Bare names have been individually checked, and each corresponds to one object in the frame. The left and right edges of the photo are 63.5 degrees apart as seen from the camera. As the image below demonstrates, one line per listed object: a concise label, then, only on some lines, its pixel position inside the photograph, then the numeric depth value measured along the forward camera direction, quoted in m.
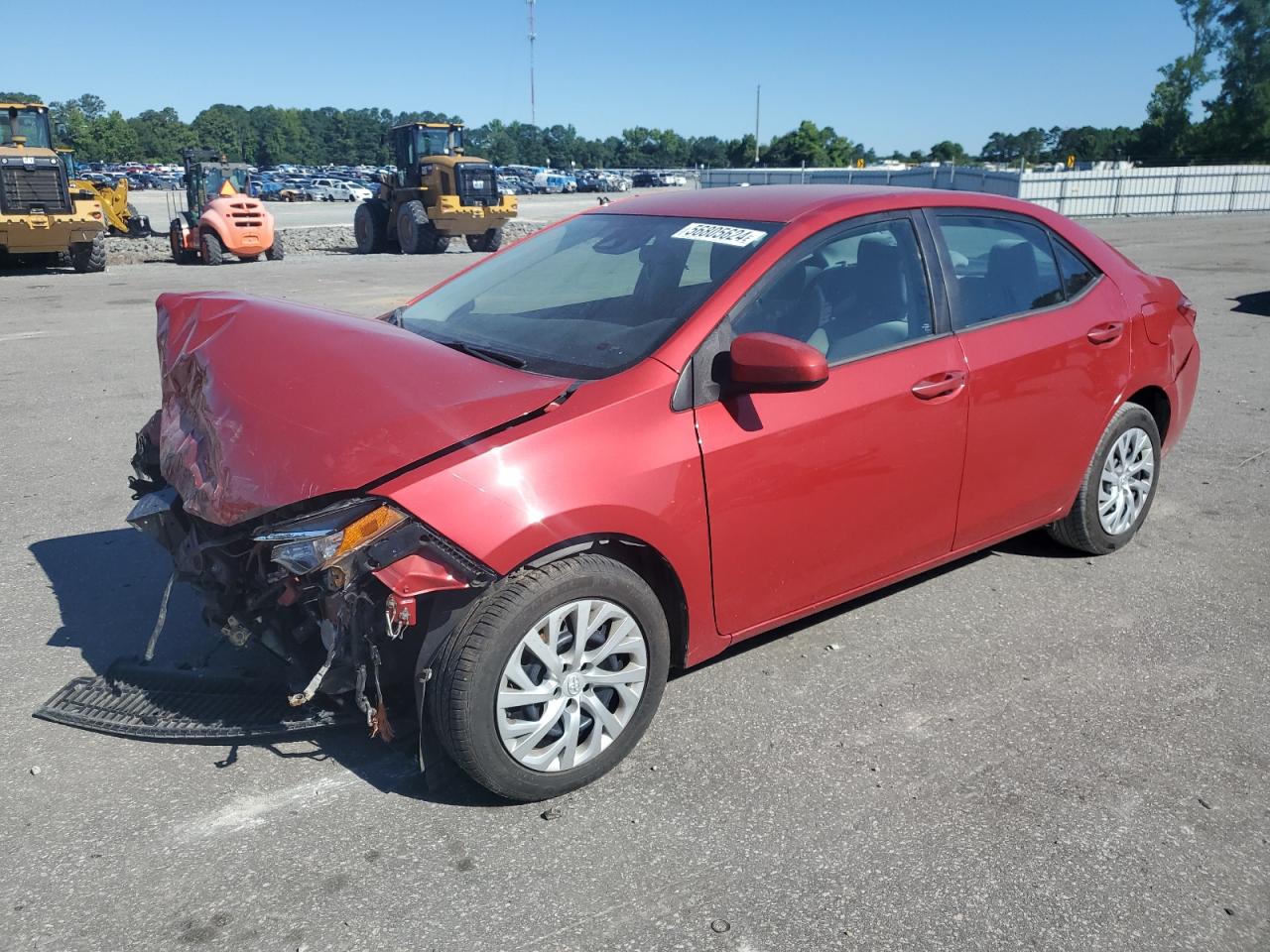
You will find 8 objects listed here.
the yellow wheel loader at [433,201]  23.61
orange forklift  20.94
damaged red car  2.79
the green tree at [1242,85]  64.31
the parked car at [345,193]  63.75
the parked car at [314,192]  63.78
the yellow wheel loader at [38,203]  18.42
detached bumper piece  3.15
